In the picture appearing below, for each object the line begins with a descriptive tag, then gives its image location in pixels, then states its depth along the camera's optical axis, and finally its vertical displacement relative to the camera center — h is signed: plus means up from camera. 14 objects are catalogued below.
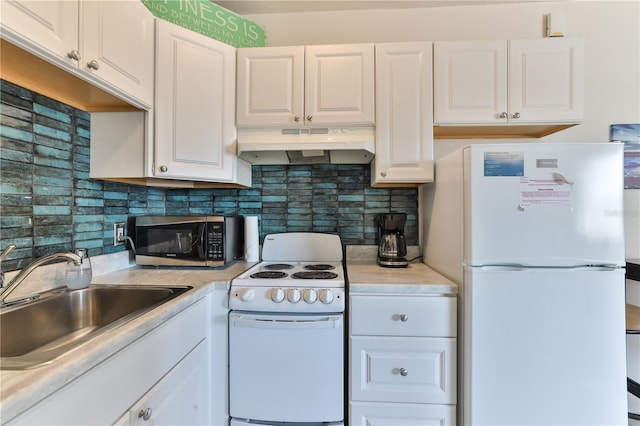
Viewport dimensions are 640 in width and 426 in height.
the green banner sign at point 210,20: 1.63 +1.16
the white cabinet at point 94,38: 0.86 +0.63
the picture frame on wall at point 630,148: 1.82 +0.43
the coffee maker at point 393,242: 1.72 -0.18
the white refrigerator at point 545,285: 1.20 -0.30
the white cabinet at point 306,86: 1.65 +0.74
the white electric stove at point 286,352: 1.35 -0.67
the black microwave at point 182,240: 1.69 -0.17
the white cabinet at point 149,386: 0.66 -0.51
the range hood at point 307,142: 1.60 +0.40
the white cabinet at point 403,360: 1.33 -0.69
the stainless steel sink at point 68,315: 0.96 -0.41
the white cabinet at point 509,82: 1.58 +0.74
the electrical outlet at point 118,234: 1.64 -0.13
